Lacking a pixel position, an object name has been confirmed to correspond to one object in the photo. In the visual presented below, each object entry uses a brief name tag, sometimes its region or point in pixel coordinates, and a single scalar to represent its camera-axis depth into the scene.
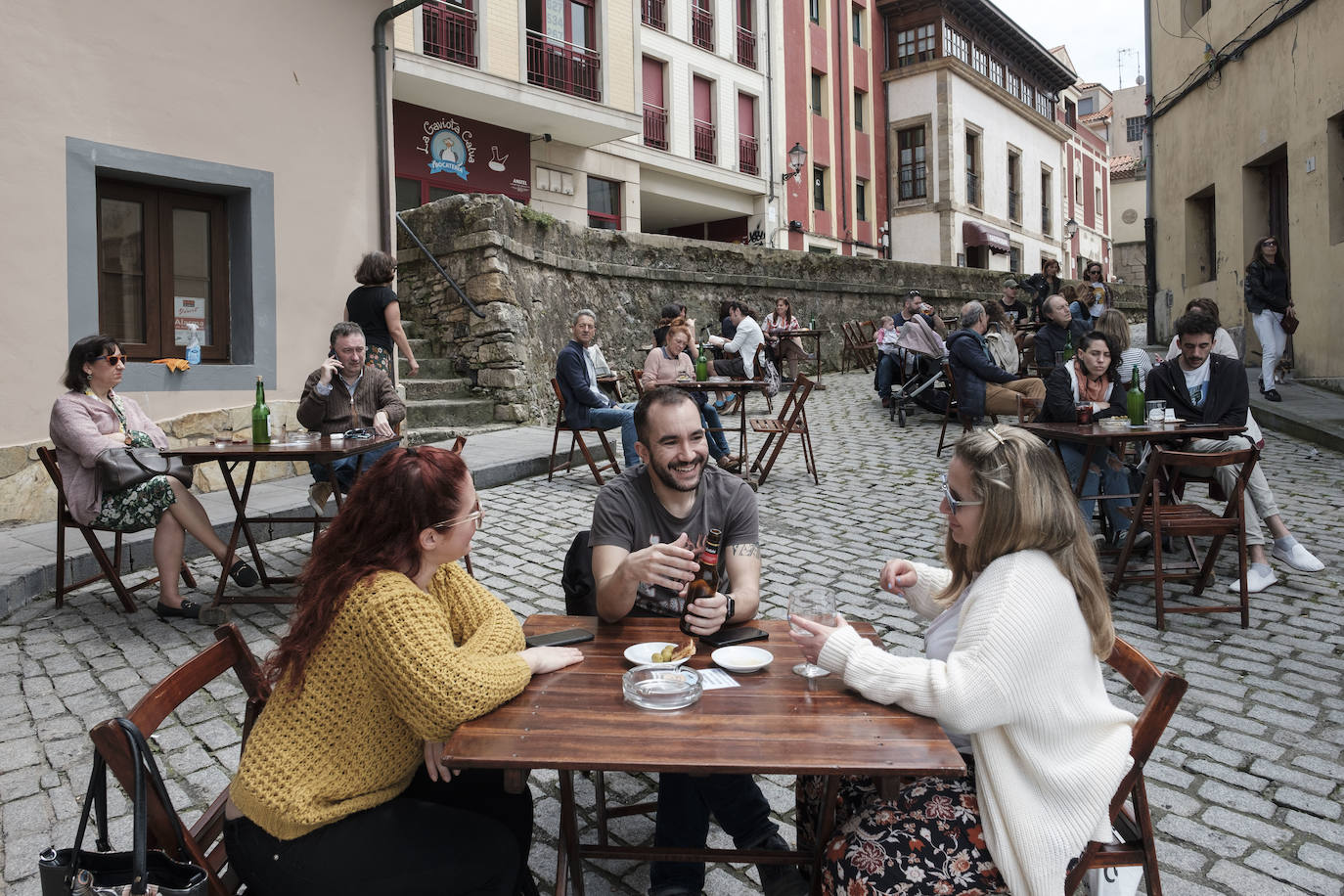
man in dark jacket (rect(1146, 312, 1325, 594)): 5.13
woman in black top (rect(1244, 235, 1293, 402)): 10.23
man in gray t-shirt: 2.29
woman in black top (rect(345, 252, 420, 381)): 7.26
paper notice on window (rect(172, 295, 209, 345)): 7.57
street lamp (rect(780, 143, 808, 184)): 21.62
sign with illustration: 15.33
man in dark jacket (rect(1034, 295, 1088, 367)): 10.03
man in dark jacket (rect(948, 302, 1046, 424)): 9.20
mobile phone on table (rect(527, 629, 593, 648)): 2.27
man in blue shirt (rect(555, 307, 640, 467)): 7.90
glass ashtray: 1.84
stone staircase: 9.62
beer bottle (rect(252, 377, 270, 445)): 5.06
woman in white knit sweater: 1.77
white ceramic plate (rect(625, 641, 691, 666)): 2.10
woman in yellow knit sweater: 1.75
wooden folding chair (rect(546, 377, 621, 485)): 7.80
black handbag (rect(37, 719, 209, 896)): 1.40
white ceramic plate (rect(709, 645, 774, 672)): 2.05
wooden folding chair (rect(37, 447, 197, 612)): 4.62
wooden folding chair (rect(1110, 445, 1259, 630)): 4.47
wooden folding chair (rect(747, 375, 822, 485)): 7.68
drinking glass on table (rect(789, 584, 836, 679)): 2.04
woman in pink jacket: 4.59
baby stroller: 11.20
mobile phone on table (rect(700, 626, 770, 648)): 2.25
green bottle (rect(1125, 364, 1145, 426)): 5.49
